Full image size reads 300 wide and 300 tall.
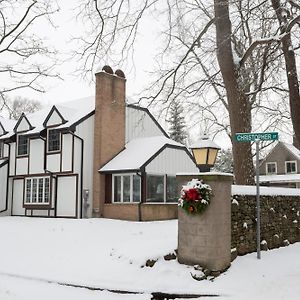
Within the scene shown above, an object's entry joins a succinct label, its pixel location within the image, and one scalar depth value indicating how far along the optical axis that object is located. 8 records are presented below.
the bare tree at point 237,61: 10.13
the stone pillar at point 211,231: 7.21
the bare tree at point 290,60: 9.32
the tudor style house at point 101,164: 16.02
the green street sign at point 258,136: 7.84
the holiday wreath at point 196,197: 7.29
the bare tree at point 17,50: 13.26
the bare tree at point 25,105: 43.58
